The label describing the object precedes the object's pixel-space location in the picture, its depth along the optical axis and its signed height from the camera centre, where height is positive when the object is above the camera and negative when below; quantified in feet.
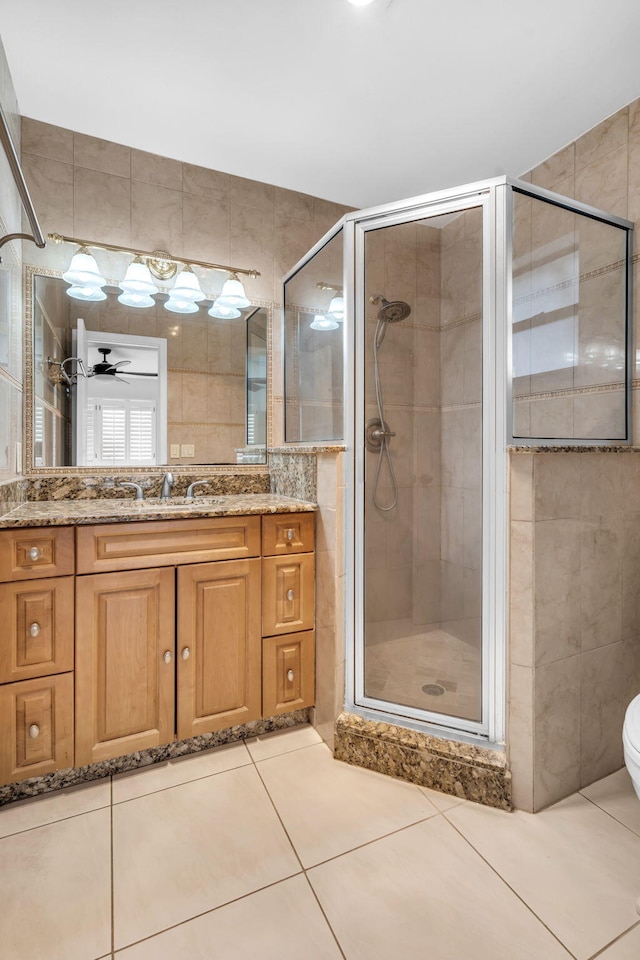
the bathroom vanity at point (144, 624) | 4.94 -1.74
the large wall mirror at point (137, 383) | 6.63 +1.40
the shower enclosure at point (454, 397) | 5.08 +0.93
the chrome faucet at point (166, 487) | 7.16 -0.18
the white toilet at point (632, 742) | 3.46 -2.00
